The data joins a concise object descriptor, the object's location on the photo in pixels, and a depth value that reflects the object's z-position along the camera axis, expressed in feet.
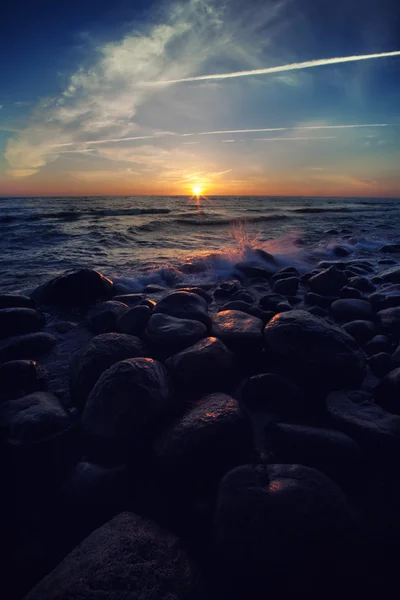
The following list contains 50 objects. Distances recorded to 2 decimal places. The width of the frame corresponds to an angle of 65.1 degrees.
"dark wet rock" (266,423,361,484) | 6.56
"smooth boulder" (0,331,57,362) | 11.24
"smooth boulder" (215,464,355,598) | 4.79
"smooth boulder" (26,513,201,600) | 4.50
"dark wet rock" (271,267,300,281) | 21.26
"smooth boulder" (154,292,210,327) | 12.23
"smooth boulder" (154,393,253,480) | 6.36
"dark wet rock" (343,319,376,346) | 12.13
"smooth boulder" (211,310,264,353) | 10.35
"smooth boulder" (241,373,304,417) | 8.36
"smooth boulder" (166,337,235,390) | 8.80
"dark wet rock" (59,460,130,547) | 6.04
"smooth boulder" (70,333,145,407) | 8.97
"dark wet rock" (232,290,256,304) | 16.57
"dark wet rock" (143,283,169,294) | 19.67
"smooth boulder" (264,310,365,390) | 8.95
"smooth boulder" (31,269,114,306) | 16.66
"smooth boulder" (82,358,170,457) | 7.01
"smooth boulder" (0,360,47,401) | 9.20
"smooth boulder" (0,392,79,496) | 6.74
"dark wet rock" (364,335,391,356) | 11.21
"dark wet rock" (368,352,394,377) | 10.00
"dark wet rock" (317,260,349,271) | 25.36
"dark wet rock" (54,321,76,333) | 13.73
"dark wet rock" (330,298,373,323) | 14.25
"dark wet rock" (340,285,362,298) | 17.04
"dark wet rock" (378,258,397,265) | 26.90
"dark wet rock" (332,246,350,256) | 32.22
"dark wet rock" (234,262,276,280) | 23.06
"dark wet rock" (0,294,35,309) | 15.07
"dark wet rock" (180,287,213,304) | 17.00
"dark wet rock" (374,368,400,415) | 8.07
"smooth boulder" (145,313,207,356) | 10.42
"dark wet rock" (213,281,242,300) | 17.89
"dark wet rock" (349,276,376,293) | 19.39
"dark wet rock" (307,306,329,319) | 14.58
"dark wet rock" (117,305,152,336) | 12.25
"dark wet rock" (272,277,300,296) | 18.53
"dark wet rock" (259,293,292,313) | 14.71
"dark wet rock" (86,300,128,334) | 13.30
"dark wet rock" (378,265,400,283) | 20.57
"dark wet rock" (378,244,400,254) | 32.42
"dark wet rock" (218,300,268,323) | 13.29
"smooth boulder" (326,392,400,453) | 6.86
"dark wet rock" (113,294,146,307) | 16.42
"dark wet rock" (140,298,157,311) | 14.73
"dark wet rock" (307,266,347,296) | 18.11
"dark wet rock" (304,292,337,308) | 16.25
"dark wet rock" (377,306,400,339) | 12.39
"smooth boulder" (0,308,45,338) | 13.02
